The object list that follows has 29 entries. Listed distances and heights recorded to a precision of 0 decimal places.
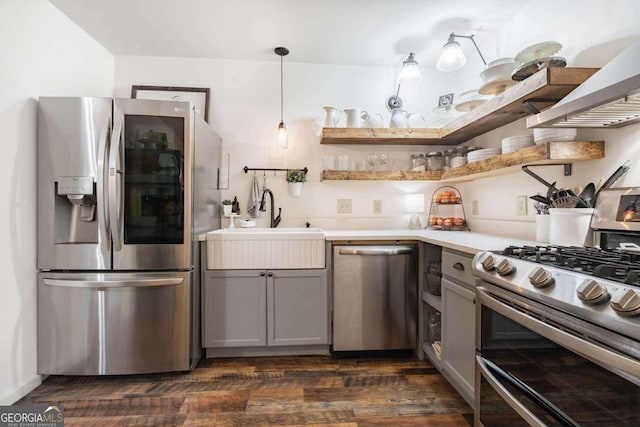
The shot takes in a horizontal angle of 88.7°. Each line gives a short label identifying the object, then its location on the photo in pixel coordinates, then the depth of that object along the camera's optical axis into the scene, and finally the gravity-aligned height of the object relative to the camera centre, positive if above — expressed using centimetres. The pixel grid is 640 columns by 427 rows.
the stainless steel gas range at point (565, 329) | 82 -36
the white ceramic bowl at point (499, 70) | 184 +81
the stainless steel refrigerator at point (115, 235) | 194 -16
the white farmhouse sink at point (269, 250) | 224 -28
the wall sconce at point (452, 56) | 218 +103
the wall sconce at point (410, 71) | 244 +103
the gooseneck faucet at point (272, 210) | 279 -1
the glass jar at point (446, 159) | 270 +43
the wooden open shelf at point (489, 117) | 146 +59
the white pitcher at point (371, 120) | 264 +73
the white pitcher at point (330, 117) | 264 +75
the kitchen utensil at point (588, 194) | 155 +8
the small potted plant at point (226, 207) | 272 +2
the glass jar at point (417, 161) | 282 +42
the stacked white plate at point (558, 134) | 155 +36
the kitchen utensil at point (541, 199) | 170 +6
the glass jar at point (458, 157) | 251 +41
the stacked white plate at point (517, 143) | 176 +37
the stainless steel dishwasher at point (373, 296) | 225 -59
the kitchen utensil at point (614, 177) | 145 +15
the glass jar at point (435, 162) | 278 +41
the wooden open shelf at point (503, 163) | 154 +28
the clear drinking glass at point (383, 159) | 284 +44
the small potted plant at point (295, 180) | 278 +25
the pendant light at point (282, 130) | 265 +65
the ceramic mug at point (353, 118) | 265 +74
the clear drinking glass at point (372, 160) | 282 +43
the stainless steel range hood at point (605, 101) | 102 +39
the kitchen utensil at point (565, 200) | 158 +5
